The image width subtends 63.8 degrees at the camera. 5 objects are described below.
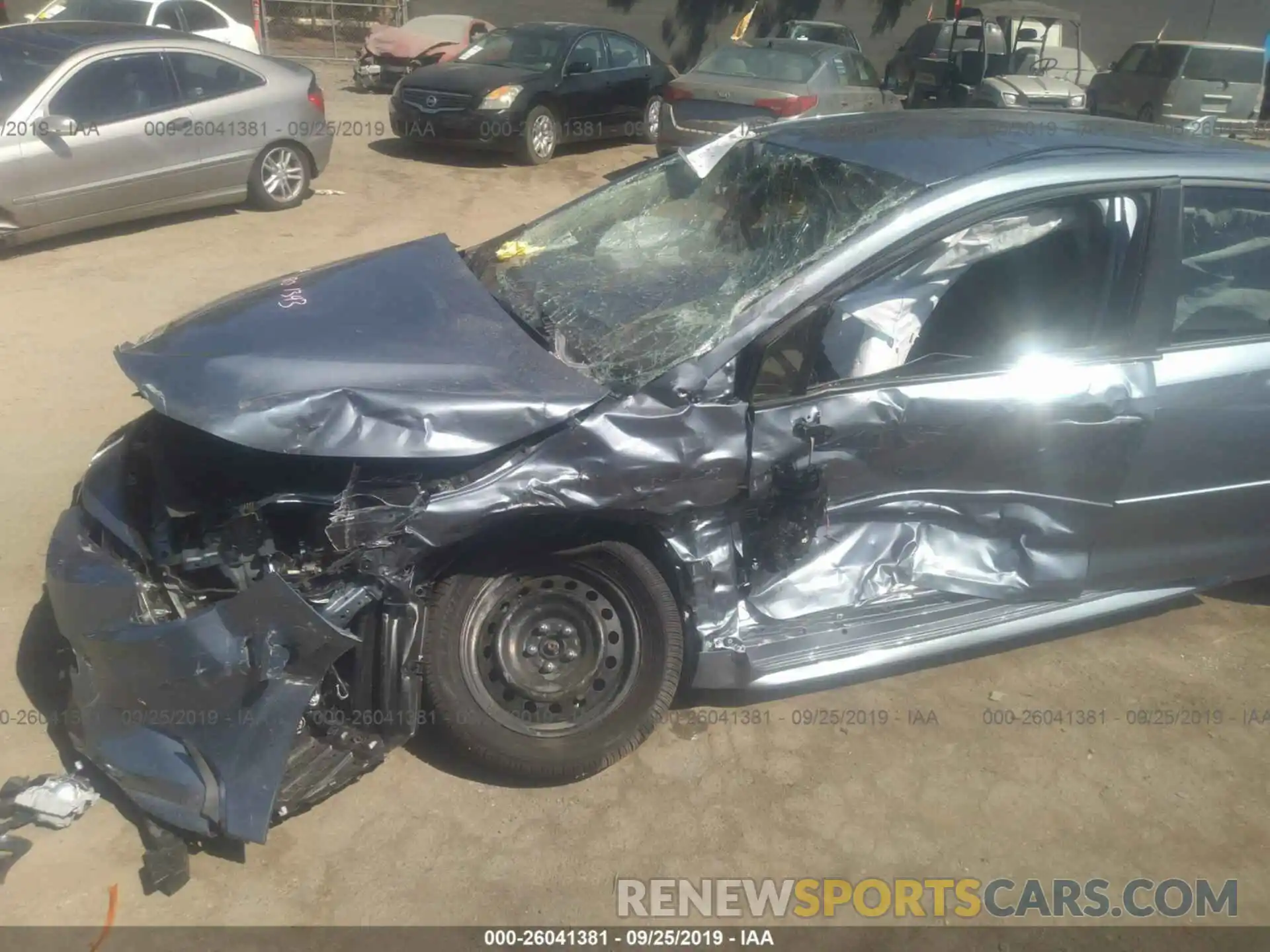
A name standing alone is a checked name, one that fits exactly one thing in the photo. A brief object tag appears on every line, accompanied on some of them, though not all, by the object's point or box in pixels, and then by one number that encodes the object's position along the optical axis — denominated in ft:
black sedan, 36.60
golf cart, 50.14
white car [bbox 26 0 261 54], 43.68
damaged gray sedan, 8.60
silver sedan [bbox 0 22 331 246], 23.34
